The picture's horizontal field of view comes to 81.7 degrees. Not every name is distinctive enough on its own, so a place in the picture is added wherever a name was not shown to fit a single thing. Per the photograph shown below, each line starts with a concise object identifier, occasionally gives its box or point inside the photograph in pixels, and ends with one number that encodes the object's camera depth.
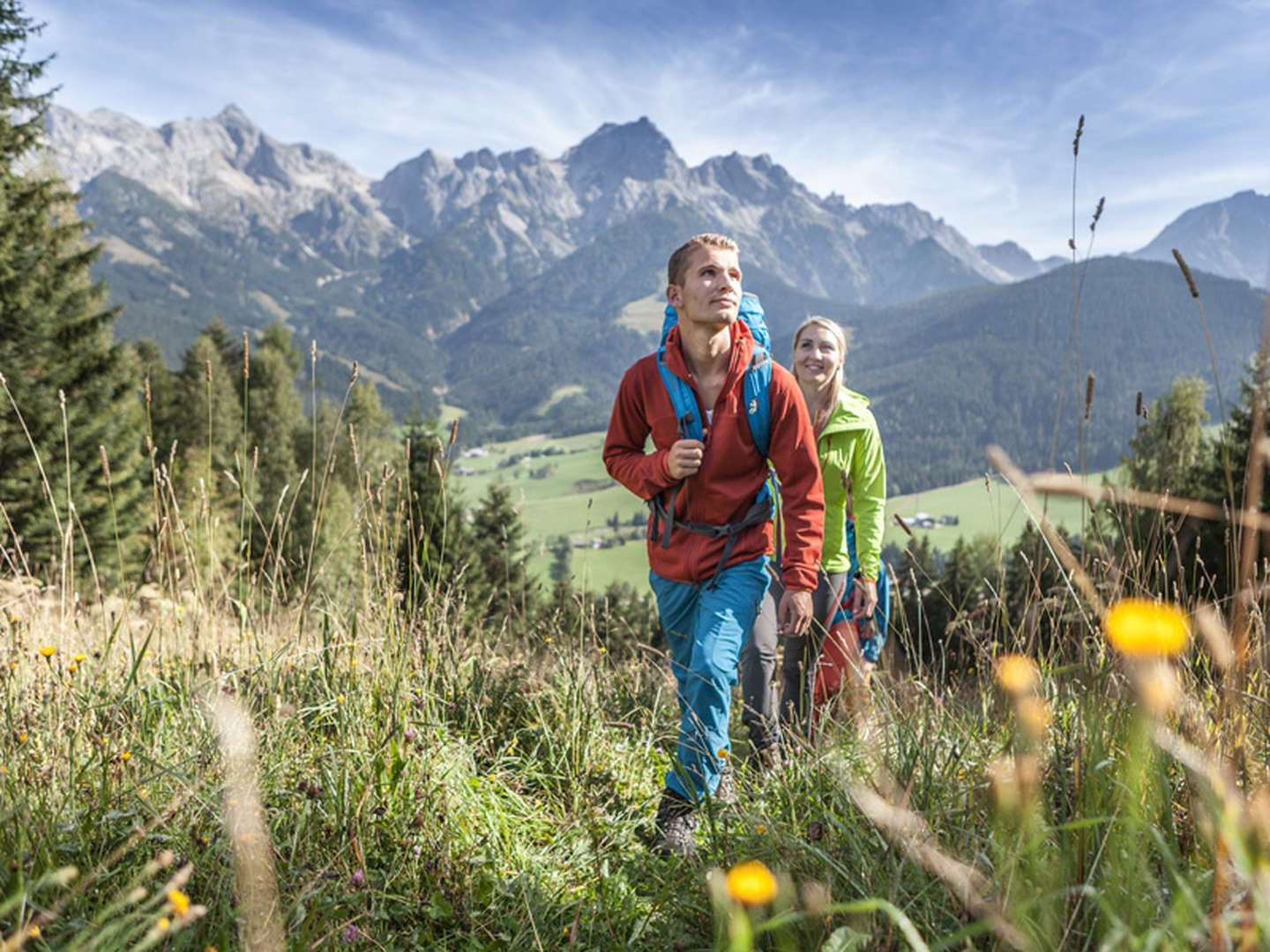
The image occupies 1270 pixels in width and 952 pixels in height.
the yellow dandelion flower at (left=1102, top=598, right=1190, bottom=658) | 0.73
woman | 3.83
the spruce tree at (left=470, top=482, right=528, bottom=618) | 17.91
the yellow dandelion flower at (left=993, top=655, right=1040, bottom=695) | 0.73
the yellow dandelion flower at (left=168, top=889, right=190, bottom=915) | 1.09
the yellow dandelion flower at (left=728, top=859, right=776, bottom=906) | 0.70
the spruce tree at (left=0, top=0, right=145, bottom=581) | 16.41
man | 2.96
